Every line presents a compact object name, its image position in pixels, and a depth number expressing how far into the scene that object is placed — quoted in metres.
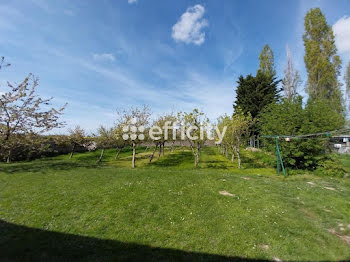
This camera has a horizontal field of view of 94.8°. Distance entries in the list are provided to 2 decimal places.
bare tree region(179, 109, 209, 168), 14.65
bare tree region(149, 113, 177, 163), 17.73
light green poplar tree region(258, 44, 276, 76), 33.38
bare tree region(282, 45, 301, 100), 27.61
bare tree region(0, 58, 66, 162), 10.40
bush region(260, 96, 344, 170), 11.98
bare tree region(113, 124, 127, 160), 14.99
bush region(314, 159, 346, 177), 11.21
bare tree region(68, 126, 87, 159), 22.19
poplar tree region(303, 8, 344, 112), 25.53
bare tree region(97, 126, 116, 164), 19.98
